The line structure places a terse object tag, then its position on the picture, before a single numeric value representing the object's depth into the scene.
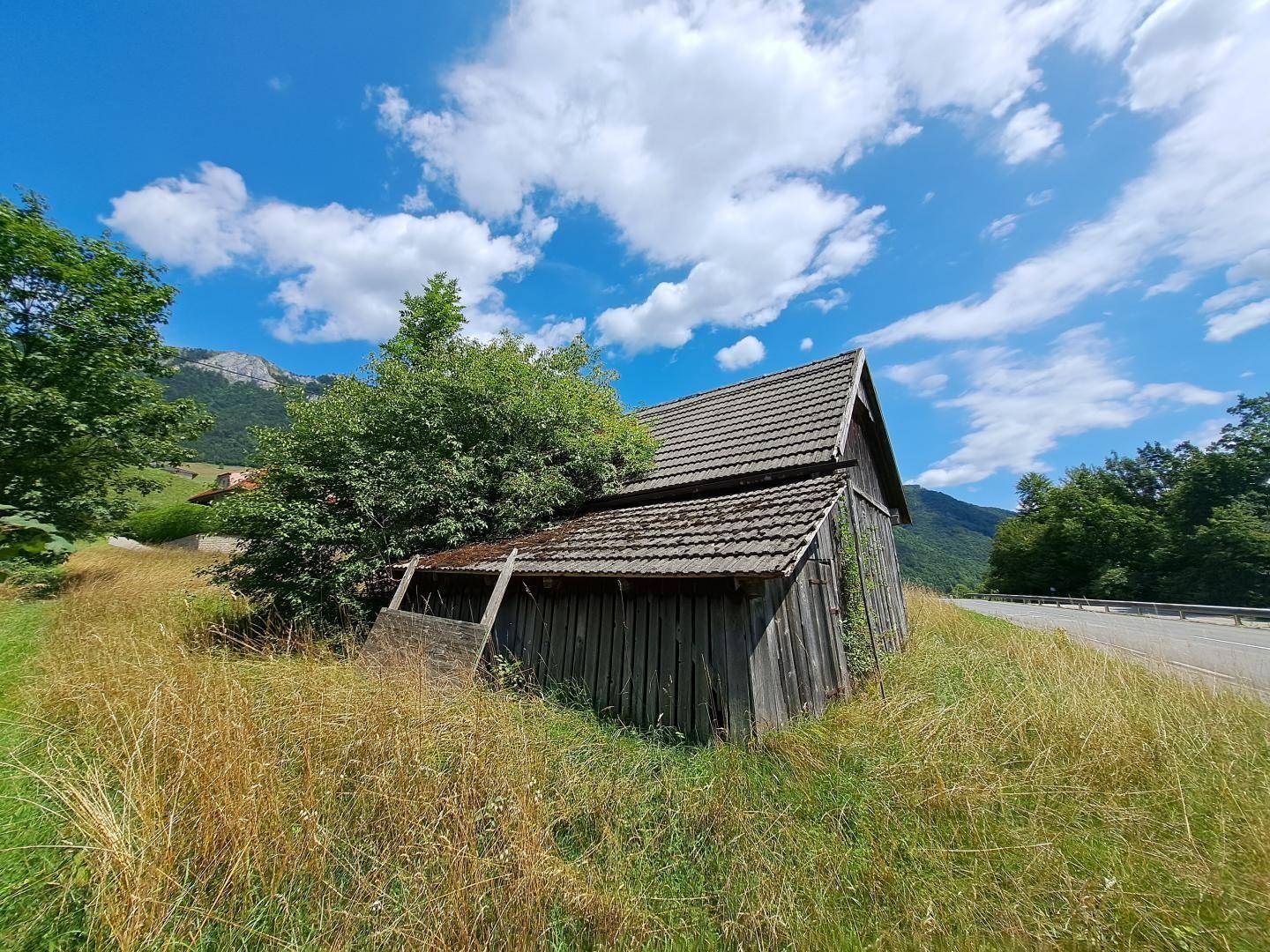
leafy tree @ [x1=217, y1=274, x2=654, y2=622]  8.53
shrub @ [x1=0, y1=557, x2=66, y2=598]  9.97
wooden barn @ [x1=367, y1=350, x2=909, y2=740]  5.10
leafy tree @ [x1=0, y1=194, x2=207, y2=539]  10.18
